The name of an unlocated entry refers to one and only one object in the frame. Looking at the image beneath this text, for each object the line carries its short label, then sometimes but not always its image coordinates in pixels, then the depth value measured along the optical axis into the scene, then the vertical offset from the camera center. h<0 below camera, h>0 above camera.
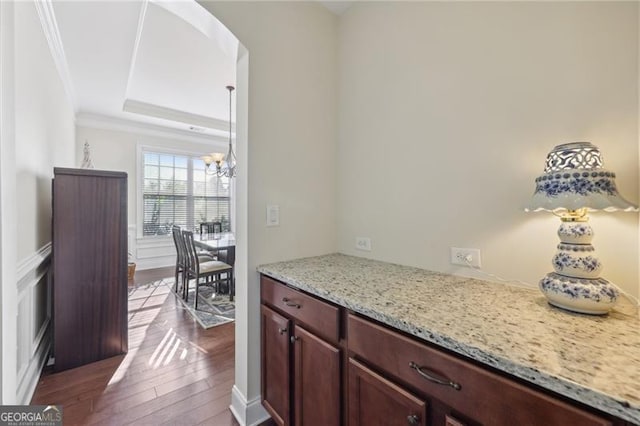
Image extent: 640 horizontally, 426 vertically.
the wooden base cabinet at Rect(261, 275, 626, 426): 0.66 -0.55
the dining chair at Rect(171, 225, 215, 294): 3.64 -0.65
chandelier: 4.23 +0.84
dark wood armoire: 2.12 -0.45
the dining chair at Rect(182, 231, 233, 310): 3.29 -0.72
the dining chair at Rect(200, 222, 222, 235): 5.03 -0.30
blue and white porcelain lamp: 0.90 +0.01
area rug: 2.97 -1.18
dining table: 3.61 -0.45
